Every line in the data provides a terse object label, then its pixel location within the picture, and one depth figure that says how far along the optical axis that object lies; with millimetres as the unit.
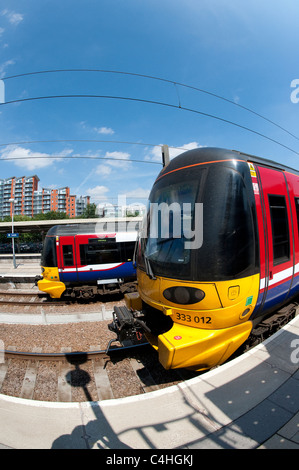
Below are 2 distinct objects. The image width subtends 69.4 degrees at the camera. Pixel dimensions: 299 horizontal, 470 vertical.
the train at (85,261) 8844
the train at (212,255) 2717
